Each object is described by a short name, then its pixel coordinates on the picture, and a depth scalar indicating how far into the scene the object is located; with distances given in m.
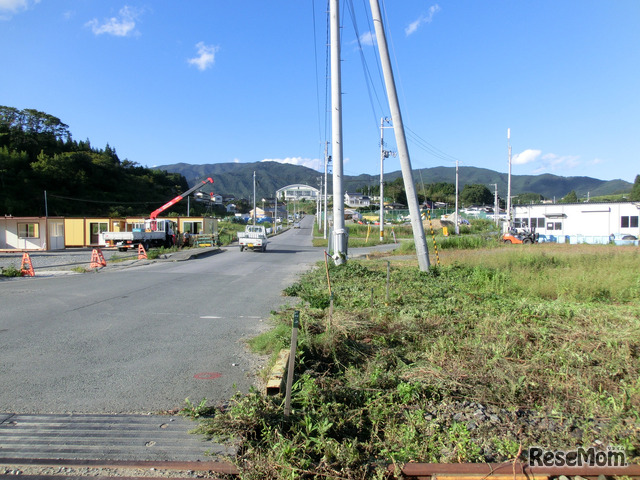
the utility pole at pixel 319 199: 89.94
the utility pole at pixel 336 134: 16.09
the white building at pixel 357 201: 159.59
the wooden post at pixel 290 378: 3.94
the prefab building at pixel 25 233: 35.22
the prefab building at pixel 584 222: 37.22
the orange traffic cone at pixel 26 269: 17.66
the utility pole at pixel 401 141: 13.52
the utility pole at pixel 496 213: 60.17
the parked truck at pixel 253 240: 33.06
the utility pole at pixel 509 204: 42.04
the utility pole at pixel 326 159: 52.31
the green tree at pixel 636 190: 83.75
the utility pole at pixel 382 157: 43.50
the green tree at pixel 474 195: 150.88
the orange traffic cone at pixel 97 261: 20.74
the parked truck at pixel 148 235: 31.77
